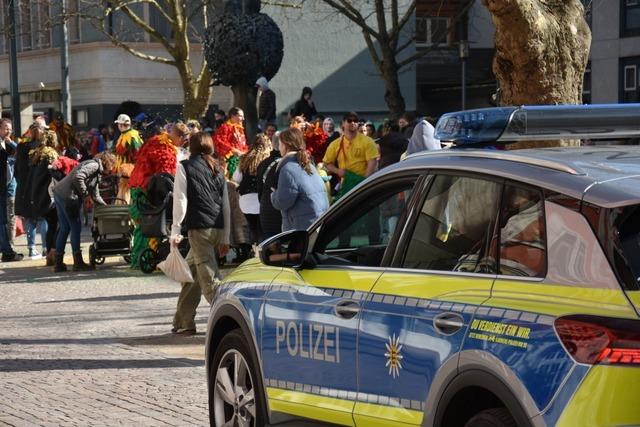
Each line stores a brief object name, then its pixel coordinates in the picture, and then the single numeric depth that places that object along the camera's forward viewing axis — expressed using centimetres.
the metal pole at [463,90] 3228
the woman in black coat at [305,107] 2616
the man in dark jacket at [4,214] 2092
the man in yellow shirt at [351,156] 1814
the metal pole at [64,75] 3429
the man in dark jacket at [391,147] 1741
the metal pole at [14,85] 3219
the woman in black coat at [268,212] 1398
